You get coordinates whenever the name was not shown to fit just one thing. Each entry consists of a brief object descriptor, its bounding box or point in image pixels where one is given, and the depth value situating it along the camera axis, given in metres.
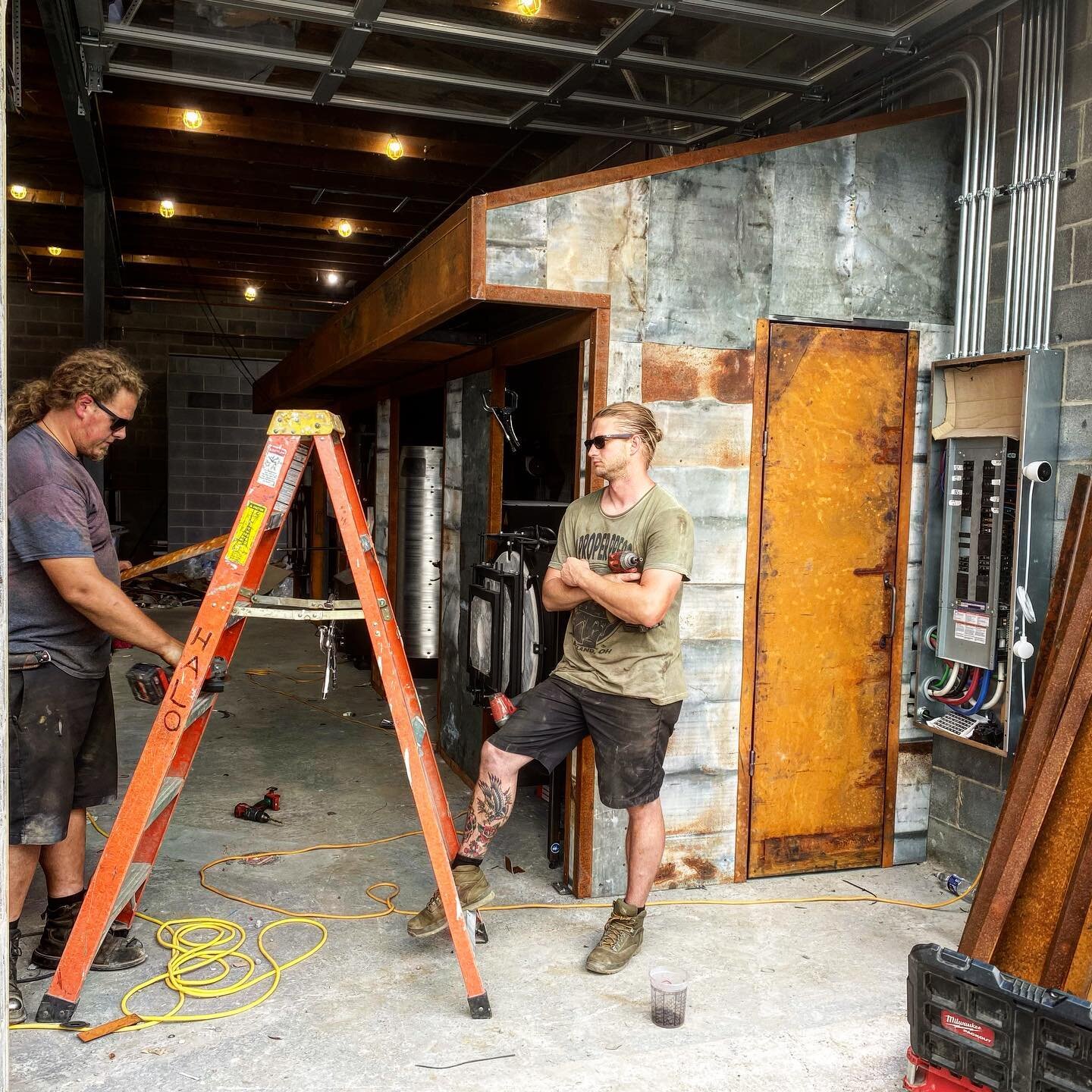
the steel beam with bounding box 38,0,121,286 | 3.43
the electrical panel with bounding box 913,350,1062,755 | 3.30
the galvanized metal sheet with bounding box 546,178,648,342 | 3.31
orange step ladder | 2.61
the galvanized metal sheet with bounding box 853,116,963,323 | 3.67
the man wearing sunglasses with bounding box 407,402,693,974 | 2.97
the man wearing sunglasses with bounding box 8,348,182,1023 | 2.64
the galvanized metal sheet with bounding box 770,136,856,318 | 3.58
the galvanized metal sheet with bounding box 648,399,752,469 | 3.47
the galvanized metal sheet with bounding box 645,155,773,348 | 3.45
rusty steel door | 3.62
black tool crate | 2.07
